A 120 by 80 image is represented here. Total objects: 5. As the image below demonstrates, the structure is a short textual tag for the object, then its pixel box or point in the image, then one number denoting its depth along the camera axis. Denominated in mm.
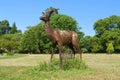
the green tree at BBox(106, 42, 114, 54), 81188
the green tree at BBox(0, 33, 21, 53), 73312
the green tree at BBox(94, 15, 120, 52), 89162
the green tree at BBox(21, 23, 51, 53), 85662
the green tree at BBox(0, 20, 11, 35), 149875
